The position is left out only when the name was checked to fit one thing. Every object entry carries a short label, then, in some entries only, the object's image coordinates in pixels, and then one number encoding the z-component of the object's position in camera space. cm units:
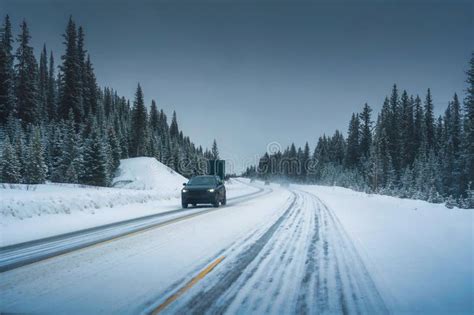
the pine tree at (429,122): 7562
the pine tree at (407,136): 7312
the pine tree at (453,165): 5115
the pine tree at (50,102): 8019
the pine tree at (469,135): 3944
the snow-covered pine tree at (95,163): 4791
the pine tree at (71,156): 4616
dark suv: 2081
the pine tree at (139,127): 7388
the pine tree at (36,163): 3881
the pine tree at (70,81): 6038
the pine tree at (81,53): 6855
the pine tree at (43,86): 7751
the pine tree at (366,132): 8612
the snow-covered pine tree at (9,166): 3647
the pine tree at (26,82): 5594
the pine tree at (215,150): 13534
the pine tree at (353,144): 9083
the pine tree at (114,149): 6053
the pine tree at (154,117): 11525
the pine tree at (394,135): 7438
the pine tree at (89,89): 6788
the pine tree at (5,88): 5256
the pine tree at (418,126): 7360
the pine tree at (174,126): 14270
